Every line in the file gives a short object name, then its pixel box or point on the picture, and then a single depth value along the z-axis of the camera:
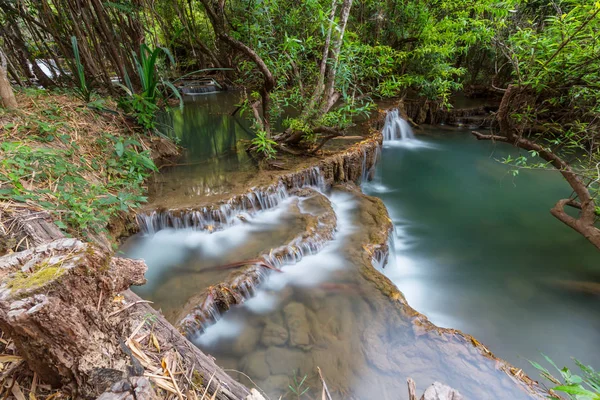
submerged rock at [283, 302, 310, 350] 2.54
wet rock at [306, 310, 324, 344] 2.57
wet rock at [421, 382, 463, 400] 0.94
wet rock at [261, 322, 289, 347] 2.55
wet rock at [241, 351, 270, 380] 2.30
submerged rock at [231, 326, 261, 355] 2.49
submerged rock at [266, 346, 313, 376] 2.33
